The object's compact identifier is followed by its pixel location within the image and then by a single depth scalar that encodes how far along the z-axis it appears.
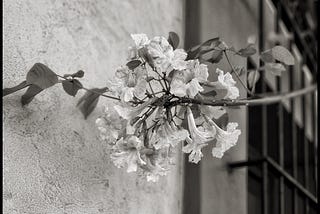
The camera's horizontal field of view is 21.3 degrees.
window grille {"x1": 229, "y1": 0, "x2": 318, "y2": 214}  1.91
